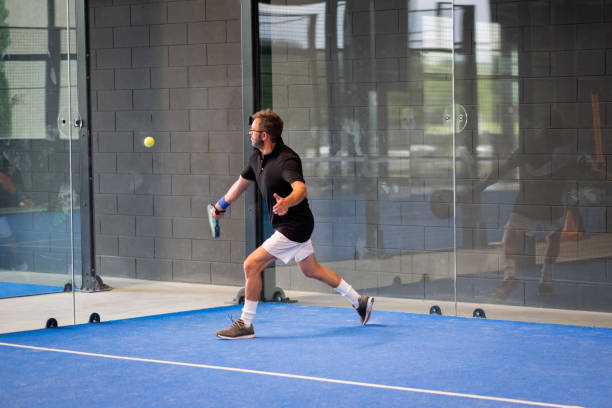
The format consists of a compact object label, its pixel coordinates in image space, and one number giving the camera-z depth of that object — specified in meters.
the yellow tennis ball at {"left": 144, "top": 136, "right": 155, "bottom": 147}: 13.81
